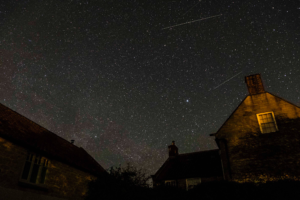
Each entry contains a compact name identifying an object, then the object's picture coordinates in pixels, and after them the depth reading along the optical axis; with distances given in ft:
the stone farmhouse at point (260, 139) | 52.08
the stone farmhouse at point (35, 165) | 39.50
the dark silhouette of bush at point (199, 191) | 37.78
